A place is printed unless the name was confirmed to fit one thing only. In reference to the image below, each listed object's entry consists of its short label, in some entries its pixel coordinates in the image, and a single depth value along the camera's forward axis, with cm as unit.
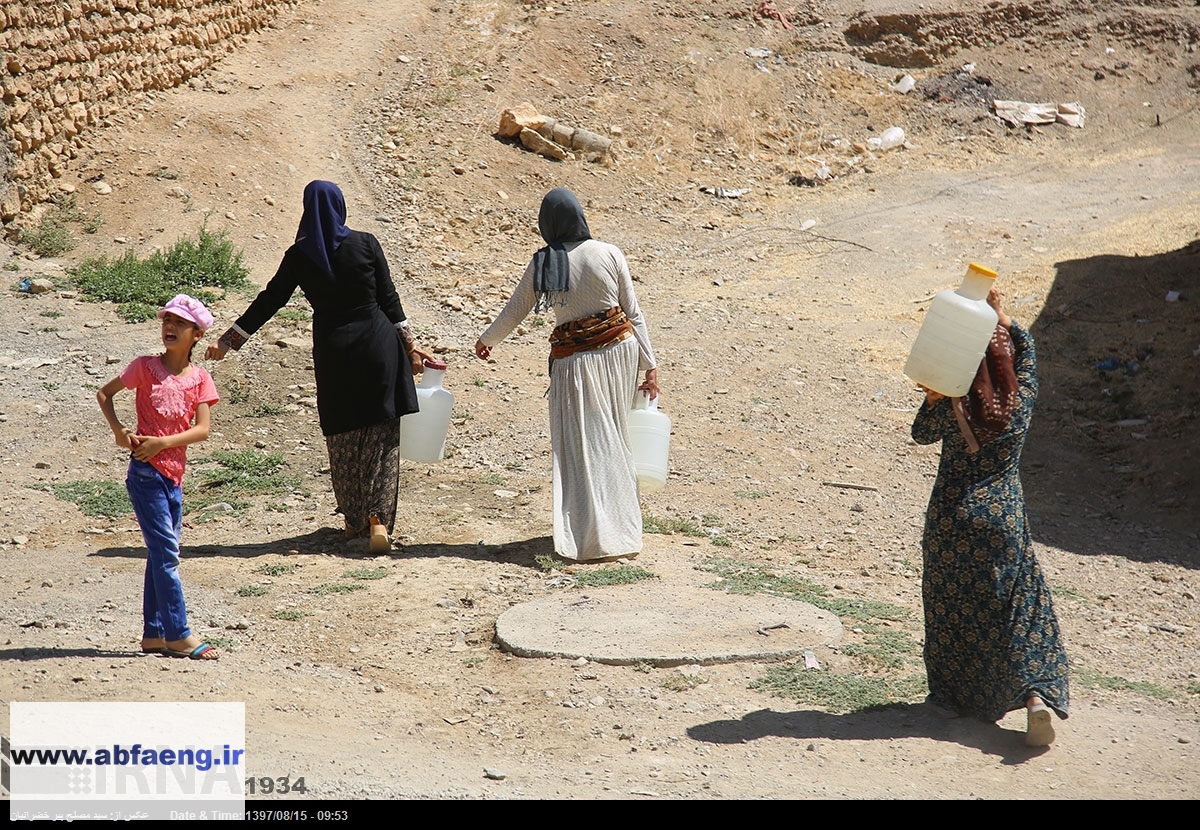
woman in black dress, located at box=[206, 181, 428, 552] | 980
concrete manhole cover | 835
